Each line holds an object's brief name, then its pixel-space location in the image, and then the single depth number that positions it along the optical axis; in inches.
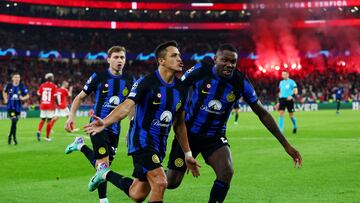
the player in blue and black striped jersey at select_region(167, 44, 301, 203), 351.3
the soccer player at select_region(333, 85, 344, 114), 1743.4
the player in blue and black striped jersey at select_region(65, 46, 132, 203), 423.5
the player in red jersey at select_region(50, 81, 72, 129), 1056.2
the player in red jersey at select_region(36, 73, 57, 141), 958.4
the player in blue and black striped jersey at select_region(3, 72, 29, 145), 888.9
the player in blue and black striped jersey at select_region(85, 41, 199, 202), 315.3
